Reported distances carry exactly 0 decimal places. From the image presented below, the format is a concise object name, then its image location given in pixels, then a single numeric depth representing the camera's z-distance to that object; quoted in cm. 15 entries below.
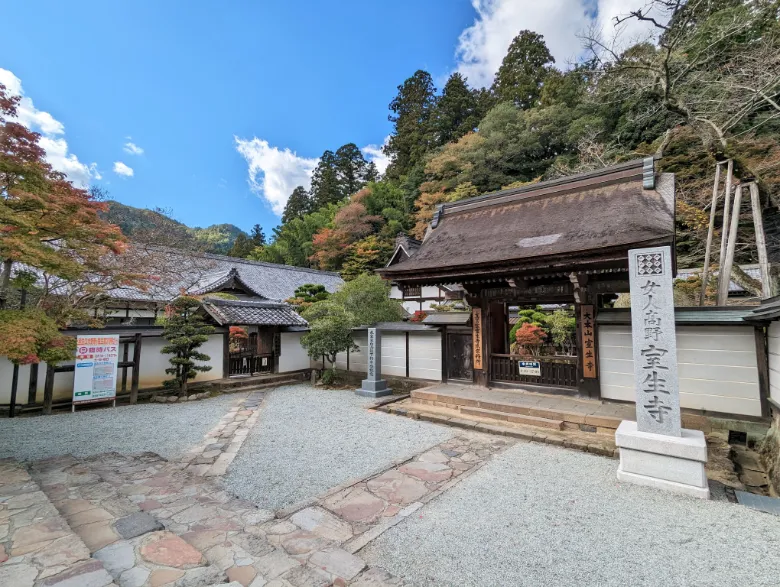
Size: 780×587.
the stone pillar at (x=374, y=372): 947
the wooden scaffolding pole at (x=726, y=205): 826
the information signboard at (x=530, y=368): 802
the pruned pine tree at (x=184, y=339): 930
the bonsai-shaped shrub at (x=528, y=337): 1207
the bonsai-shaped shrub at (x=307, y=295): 1733
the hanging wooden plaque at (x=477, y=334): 877
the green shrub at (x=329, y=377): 1116
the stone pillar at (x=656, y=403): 401
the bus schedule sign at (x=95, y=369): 788
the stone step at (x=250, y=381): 1034
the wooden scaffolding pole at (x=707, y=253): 813
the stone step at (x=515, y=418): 630
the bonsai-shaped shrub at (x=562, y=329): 1314
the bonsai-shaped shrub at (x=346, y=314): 1043
